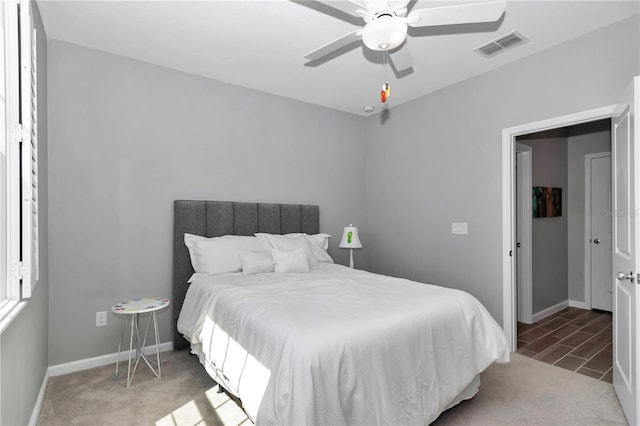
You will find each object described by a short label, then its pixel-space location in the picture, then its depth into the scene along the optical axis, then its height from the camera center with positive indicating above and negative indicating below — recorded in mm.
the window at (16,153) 1619 +298
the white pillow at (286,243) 3427 -317
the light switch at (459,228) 3597 -189
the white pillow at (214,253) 3102 -378
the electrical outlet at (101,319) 2930 -902
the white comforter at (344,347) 1548 -734
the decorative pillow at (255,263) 3113 -466
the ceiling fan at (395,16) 1745 +1038
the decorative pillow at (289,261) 3176 -459
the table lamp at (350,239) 4090 -332
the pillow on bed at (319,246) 3709 -384
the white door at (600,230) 4469 -277
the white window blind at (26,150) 1668 +321
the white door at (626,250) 1958 -262
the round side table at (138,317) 2537 -909
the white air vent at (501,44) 2736 +1384
